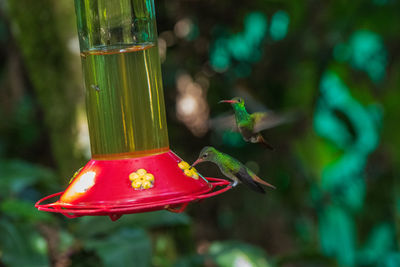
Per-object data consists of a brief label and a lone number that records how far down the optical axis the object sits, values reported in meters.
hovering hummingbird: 4.65
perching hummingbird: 4.36
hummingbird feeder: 3.81
